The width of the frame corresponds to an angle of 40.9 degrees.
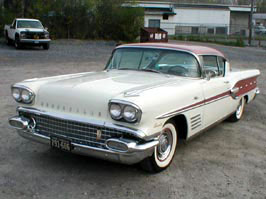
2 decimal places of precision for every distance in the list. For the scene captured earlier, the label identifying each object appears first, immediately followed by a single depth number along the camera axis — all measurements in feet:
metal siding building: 144.05
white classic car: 12.14
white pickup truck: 62.64
